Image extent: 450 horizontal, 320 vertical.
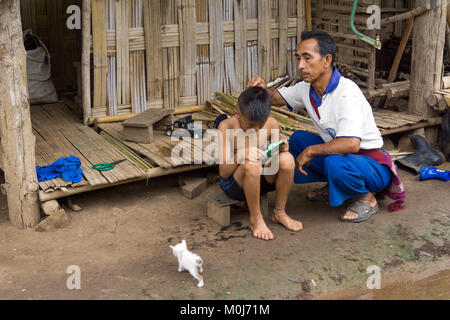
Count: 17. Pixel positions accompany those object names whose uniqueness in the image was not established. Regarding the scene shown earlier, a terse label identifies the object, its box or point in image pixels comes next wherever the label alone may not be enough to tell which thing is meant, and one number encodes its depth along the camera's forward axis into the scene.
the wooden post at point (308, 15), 7.30
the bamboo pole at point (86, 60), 5.87
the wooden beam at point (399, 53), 6.91
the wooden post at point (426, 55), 6.21
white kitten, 3.69
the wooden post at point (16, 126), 4.26
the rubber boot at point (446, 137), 6.19
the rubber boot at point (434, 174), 5.58
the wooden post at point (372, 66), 6.57
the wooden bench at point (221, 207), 4.60
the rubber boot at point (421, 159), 5.89
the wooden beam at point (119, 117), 6.23
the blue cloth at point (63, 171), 4.80
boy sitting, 4.19
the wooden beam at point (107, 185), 4.66
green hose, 6.33
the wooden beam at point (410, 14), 6.21
